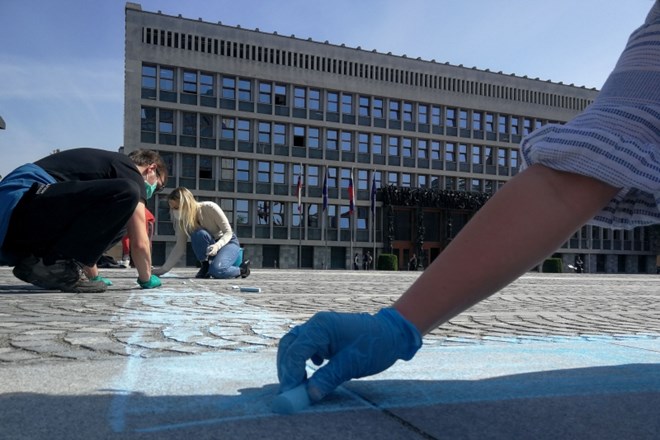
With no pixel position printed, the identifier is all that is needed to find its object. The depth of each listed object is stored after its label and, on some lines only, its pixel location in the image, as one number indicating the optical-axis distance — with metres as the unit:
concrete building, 39.12
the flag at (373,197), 39.81
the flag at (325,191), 39.12
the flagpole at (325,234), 41.49
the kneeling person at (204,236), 8.70
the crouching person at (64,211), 3.68
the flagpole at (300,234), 41.03
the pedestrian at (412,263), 42.94
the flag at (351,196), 38.34
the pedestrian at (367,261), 42.29
